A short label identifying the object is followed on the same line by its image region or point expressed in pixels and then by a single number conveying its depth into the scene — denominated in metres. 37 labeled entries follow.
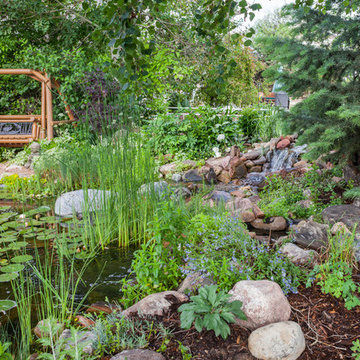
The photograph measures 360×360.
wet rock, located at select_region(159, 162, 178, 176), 7.42
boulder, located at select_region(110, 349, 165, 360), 1.69
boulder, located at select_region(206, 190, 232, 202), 4.74
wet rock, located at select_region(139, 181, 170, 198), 3.57
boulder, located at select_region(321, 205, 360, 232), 3.42
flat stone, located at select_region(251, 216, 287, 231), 4.04
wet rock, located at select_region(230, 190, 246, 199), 5.32
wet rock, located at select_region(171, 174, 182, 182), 7.01
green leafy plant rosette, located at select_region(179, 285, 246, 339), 1.76
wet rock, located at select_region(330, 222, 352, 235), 2.90
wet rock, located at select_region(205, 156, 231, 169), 7.21
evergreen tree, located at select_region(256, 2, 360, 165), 3.43
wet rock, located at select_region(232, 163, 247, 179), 6.90
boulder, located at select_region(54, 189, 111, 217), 4.54
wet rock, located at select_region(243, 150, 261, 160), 7.47
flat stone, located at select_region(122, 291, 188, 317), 2.11
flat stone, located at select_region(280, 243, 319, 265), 2.56
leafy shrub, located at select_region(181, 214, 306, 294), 2.24
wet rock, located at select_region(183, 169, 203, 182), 6.98
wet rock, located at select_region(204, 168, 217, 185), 6.80
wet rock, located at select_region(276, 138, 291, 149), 7.58
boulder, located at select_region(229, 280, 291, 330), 1.95
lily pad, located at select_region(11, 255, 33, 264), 3.10
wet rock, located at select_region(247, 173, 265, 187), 6.37
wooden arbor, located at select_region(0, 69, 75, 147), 7.43
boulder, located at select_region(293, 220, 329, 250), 2.98
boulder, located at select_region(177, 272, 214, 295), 2.29
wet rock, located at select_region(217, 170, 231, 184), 6.80
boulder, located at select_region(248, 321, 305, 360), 1.73
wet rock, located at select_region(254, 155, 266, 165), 7.30
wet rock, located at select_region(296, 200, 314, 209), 4.41
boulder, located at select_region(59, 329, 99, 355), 1.81
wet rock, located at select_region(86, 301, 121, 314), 2.41
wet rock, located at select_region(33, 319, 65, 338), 2.03
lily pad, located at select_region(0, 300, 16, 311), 2.51
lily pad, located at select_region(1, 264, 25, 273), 2.93
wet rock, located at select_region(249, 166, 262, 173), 7.20
